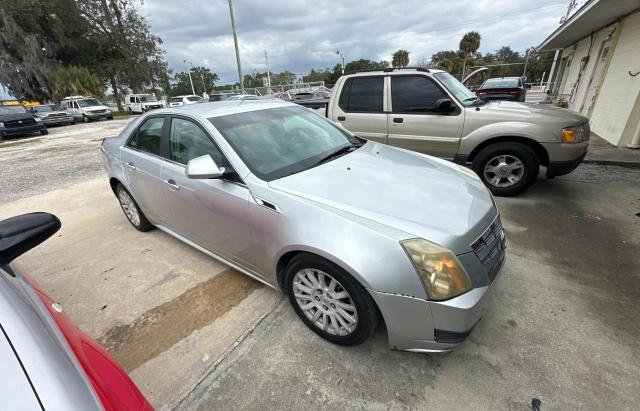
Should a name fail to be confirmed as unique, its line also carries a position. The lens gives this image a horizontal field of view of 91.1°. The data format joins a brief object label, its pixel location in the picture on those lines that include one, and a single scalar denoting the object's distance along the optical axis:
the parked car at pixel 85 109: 21.38
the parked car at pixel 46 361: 0.89
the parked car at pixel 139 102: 26.27
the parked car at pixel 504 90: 10.55
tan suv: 4.12
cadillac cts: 1.70
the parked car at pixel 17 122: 14.15
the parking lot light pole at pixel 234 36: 17.62
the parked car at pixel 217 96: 21.29
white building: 6.67
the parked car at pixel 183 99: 24.04
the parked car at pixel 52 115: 18.91
